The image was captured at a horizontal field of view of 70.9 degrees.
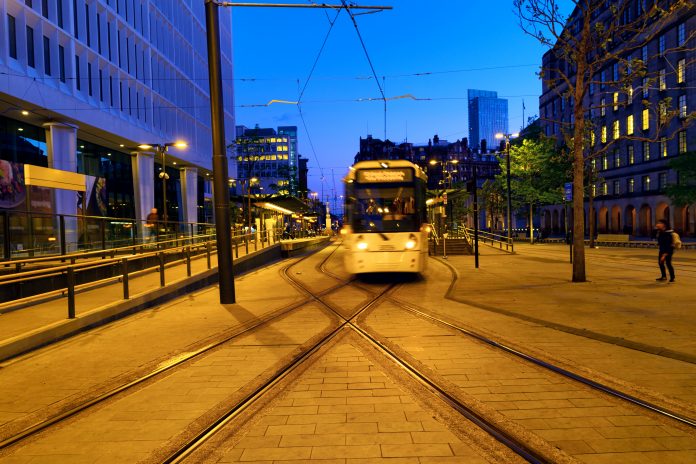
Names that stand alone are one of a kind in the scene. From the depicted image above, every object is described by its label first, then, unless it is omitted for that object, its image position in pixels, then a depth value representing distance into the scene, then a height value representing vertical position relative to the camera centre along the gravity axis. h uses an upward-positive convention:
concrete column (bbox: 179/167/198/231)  43.53 +3.01
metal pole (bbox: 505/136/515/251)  32.06 +0.75
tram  13.80 +0.07
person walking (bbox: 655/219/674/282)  13.23 -0.92
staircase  28.09 -1.61
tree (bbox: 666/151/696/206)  31.45 +2.12
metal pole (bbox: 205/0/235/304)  10.60 +1.32
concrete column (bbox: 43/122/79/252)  24.97 +4.05
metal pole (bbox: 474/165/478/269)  18.77 -0.24
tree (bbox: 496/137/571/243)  43.84 +4.24
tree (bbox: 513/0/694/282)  12.68 +4.24
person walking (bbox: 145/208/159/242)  17.12 -0.01
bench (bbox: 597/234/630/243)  37.74 -1.81
